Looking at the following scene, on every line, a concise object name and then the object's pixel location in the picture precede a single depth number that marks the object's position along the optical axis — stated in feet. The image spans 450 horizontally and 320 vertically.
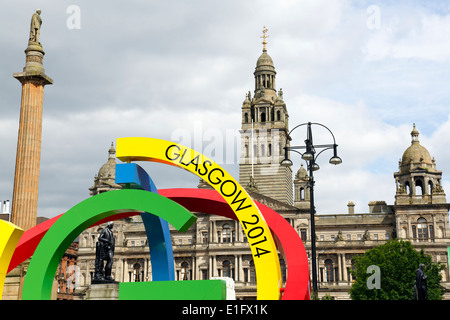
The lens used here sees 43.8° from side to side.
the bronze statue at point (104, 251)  77.51
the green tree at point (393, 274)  200.54
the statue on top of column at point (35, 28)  129.29
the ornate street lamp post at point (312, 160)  80.48
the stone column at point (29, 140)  119.24
